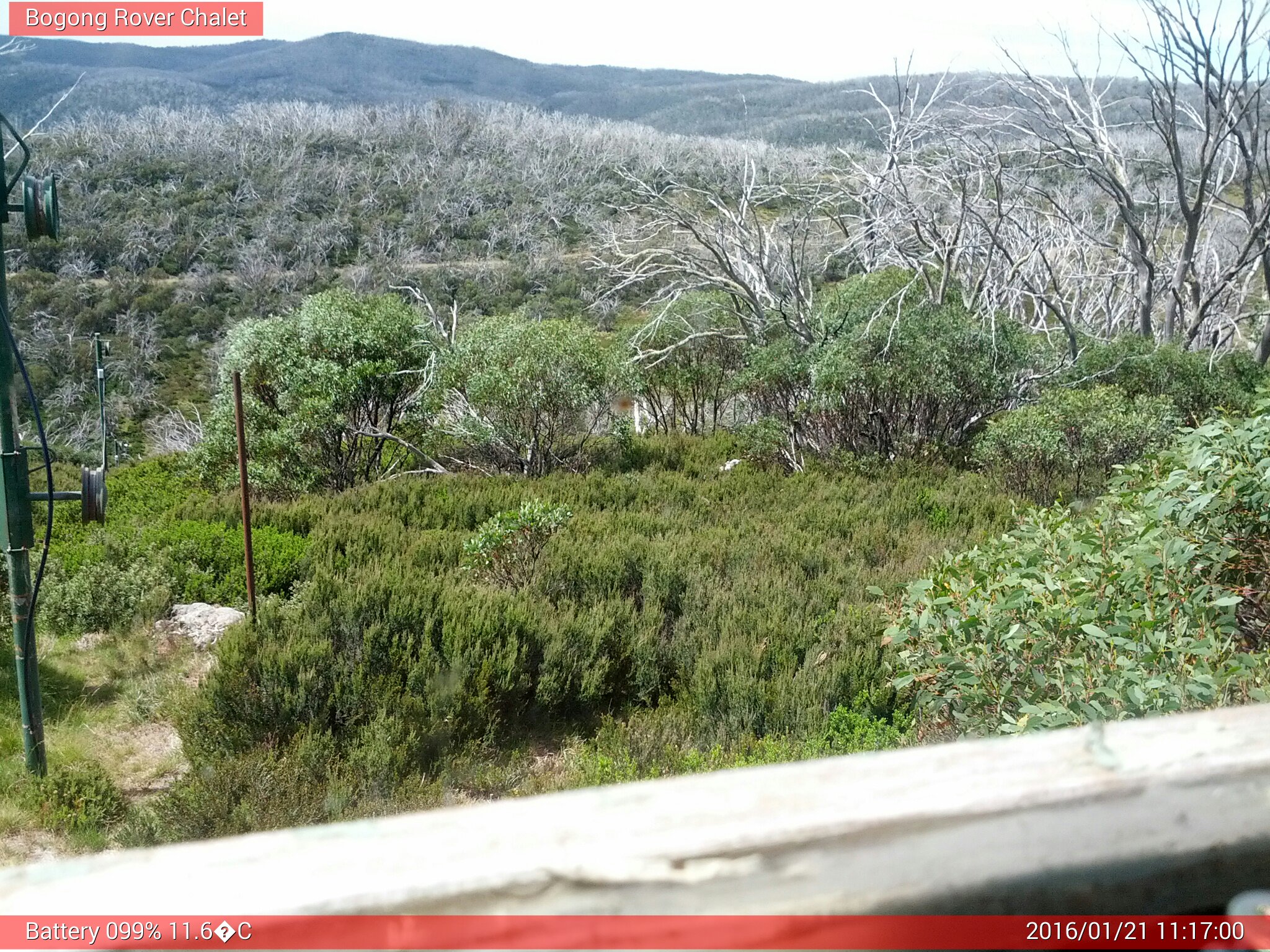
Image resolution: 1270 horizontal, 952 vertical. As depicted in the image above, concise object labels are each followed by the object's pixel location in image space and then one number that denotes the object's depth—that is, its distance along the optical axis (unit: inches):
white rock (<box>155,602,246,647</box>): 269.9
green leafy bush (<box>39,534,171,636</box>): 271.9
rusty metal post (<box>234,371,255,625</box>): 238.5
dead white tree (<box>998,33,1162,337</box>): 436.5
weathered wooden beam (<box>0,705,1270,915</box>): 23.8
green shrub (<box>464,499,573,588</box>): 285.0
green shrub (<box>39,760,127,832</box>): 167.8
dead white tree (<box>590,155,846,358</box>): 481.1
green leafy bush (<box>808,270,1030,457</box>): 430.0
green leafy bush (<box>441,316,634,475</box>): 451.8
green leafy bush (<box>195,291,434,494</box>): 465.1
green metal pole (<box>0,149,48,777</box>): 161.8
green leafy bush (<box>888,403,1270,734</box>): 100.4
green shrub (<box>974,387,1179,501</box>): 353.7
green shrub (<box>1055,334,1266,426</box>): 401.1
